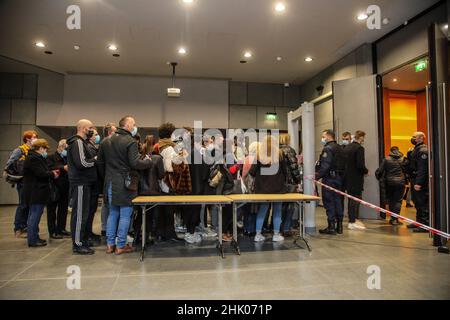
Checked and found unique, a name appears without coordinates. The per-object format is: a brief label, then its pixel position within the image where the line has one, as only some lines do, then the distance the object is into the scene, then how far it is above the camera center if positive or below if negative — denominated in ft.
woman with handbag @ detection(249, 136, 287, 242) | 13.51 -0.13
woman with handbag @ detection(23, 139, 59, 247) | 12.76 -0.39
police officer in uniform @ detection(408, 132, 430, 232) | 16.25 -0.29
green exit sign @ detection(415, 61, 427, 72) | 19.74 +7.40
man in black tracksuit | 11.62 -0.23
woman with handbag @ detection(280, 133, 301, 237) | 14.01 -0.09
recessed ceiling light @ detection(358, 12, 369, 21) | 18.38 +9.99
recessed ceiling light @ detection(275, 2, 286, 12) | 17.03 +9.84
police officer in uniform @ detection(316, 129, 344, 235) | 15.73 -0.15
